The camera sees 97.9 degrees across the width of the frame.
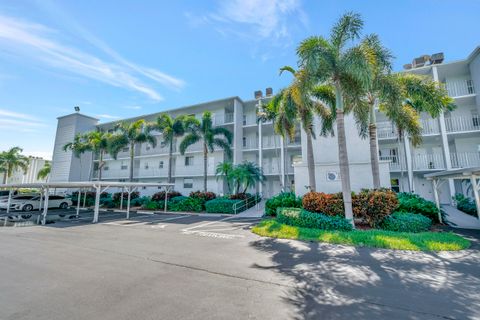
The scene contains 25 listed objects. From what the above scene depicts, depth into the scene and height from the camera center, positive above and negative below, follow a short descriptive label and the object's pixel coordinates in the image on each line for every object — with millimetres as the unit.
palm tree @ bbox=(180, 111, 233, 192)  20266 +5093
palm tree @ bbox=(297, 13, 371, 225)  8852 +5370
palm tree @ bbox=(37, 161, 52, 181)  38931 +2720
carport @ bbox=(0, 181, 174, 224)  13312 +101
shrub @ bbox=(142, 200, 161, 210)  20197 -1824
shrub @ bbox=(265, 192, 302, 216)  12884 -1082
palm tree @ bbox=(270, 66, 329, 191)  10242 +4521
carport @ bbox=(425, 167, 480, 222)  8097 +424
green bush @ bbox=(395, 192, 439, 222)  10526 -1164
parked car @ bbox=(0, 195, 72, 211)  20125 -1565
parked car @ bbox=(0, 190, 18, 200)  22056 -824
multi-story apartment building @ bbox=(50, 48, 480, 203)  14672 +3225
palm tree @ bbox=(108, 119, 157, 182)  23125 +5453
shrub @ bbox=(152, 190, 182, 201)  20870 -983
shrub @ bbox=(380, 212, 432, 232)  8898 -1637
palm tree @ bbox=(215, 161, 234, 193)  18944 +1525
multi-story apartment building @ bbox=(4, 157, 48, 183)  46156 +3042
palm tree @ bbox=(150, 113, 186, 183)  20781 +5938
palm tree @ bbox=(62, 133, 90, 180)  26219 +5244
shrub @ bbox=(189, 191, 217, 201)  19288 -860
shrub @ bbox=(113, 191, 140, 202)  22867 -1055
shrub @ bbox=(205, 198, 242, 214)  17323 -1649
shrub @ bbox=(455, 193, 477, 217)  12750 -1291
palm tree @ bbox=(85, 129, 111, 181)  24781 +5263
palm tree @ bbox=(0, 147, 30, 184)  34719 +4347
